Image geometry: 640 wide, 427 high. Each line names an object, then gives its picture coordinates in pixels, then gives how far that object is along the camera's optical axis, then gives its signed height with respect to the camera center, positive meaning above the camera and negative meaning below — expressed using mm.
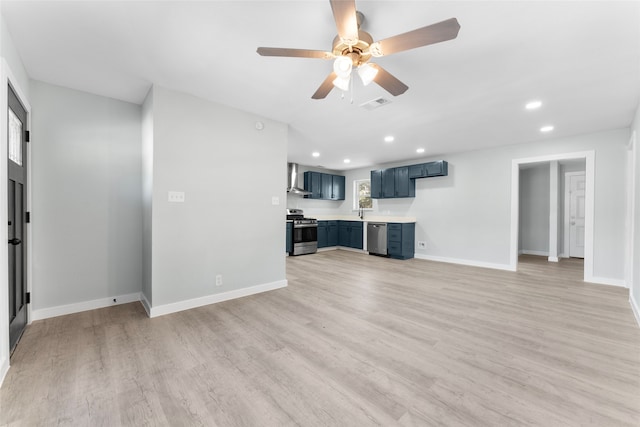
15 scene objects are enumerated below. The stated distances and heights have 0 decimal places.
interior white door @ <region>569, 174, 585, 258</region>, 6250 -30
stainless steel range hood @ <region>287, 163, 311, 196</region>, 6883 +890
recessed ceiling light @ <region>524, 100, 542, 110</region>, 3061 +1299
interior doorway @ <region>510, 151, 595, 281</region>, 4191 +94
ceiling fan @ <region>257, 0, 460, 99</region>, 1421 +1029
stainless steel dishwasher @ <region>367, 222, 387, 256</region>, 6425 -638
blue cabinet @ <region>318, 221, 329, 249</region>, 7253 -611
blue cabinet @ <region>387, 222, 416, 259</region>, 6113 -646
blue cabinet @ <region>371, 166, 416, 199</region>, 6316 +723
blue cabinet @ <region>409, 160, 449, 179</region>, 5711 +975
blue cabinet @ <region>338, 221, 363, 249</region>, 7212 -616
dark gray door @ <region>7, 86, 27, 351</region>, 2109 -40
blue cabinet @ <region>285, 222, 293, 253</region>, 6507 -627
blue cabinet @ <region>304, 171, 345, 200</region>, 7383 +782
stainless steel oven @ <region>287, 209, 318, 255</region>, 6483 -571
